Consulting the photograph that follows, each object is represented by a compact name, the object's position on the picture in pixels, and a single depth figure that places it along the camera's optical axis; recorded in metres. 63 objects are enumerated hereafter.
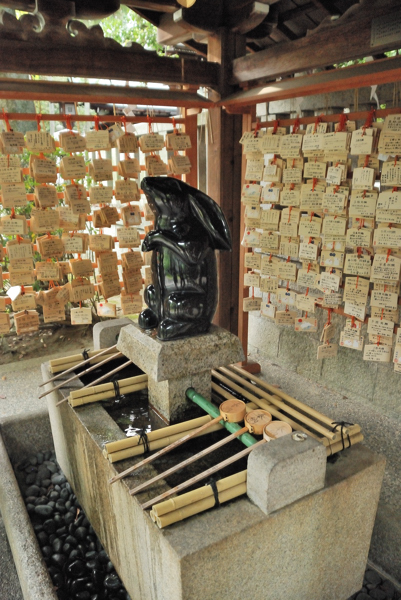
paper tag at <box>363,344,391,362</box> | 3.64
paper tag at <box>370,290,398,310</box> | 3.48
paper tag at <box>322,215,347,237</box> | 3.65
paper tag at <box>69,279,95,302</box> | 4.54
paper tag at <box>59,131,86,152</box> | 3.92
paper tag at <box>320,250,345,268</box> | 3.77
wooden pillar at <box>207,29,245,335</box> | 4.16
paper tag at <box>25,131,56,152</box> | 3.80
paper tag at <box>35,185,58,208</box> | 4.03
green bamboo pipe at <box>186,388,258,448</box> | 2.47
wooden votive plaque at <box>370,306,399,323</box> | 3.58
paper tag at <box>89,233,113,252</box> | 4.44
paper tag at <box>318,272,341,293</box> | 3.80
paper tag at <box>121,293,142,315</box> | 4.74
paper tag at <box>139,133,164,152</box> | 4.20
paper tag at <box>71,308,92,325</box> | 4.57
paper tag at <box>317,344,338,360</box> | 4.04
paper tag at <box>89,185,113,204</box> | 4.20
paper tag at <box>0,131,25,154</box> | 3.78
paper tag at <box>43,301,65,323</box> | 4.57
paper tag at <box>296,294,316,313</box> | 4.07
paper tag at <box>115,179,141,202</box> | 4.37
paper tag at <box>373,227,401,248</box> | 3.35
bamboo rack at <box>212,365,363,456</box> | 2.55
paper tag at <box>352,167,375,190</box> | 3.33
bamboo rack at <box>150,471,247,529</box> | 2.02
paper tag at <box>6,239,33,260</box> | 4.14
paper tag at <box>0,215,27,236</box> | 4.02
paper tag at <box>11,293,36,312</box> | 4.29
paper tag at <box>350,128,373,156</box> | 3.25
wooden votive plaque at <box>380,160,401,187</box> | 3.21
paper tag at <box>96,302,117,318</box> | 4.75
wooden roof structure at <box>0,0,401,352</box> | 3.04
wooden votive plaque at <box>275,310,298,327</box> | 4.35
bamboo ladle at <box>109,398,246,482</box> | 2.29
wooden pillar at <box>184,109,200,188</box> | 4.54
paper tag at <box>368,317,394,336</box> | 3.57
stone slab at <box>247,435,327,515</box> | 2.04
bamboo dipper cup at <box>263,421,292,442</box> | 2.42
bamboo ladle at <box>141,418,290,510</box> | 2.10
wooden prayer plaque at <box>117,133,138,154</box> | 4.18
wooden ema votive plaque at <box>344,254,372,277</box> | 3.58
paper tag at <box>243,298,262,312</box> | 4.55
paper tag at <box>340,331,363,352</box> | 3.82
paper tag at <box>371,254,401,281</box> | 3.41
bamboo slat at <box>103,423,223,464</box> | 2.45
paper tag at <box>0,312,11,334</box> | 4.29
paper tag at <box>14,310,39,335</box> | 4.39
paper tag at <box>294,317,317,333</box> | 4.20
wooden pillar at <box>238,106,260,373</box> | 4.55
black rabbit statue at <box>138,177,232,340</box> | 2.79
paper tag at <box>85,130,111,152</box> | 3.99
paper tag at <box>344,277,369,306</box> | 3.66
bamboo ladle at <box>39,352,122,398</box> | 3.18
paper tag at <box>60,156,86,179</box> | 4.02
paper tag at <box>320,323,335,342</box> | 4.09
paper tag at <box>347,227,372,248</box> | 3.52
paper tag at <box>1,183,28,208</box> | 3.91
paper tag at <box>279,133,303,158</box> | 3.79
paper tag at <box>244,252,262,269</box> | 4.48
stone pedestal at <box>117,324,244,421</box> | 2.76
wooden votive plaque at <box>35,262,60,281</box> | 4.34
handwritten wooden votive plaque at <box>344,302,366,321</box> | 3.69
